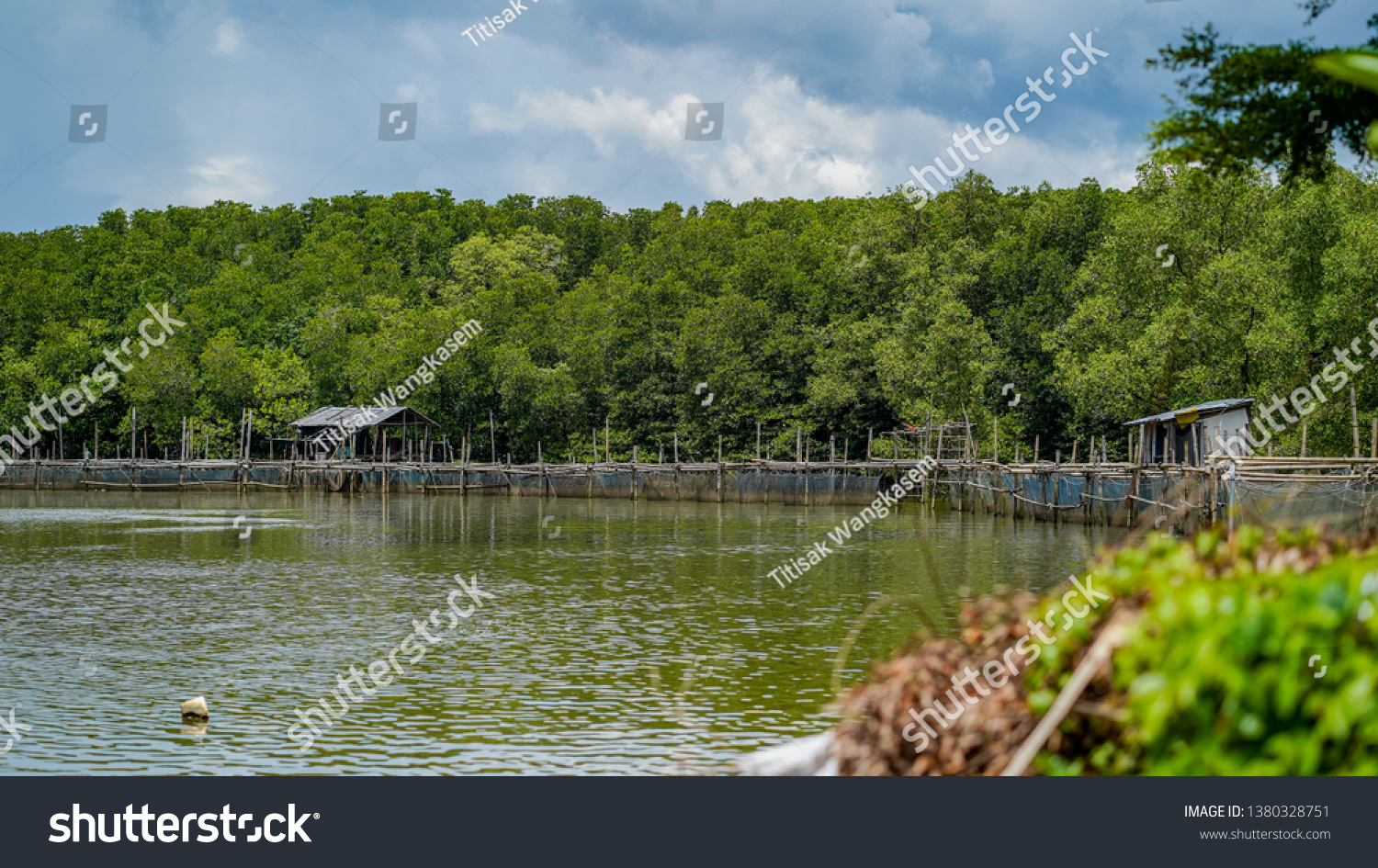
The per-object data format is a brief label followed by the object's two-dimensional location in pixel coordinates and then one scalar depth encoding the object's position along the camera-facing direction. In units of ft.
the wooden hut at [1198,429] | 109.70
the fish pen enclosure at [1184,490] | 81.87
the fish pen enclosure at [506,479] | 193.26
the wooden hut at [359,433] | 234.79
